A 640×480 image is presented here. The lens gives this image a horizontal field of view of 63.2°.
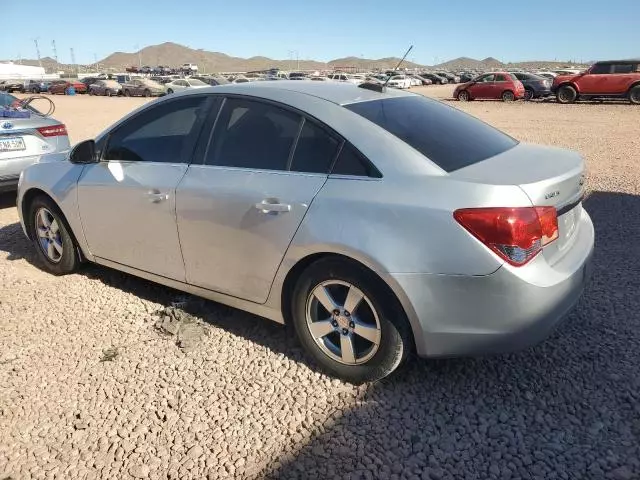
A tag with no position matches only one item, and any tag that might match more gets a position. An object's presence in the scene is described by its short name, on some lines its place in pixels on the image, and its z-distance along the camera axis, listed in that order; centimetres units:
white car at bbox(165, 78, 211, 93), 3471
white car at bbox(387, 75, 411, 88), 4481
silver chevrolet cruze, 243
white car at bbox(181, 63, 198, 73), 10600
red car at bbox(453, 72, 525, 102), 2498
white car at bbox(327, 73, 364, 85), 4262
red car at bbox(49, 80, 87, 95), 4588
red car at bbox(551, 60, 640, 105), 2086
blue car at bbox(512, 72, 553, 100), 2516
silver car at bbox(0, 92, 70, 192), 623
